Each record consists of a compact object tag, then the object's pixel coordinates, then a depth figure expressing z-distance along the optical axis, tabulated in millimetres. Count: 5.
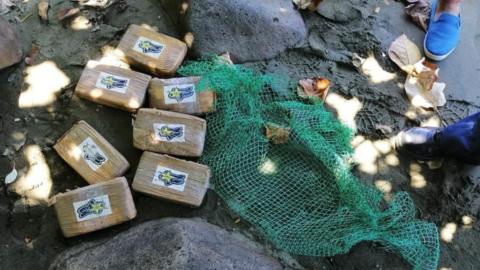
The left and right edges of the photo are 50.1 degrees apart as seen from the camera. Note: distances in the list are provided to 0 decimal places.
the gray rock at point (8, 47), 2695
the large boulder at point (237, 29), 2895
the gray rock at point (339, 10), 3188
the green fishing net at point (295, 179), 2346
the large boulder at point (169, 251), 1951
